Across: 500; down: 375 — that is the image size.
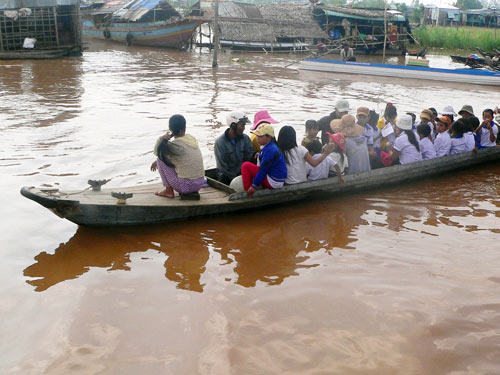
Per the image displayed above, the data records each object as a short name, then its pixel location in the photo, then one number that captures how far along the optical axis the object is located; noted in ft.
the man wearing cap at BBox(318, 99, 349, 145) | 20.58
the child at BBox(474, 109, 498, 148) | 24.13
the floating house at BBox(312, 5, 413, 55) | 86.48
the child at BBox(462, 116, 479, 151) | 23.20
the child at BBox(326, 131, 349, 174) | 18.08
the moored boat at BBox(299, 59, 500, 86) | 53.57
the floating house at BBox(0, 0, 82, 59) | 59.21
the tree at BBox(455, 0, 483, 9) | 182.39
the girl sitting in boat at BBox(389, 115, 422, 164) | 21.01
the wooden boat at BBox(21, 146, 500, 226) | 14.47
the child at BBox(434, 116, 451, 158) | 22.31
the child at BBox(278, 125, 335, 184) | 16.76
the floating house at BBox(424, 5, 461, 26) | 138.41
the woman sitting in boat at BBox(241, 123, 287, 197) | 16.33
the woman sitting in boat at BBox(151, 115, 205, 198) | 15.58
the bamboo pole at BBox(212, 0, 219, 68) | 51.41
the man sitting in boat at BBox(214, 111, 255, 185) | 17.11
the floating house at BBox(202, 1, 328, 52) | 82.48
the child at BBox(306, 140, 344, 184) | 18.24
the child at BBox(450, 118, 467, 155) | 22.95
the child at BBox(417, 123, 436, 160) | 21.36
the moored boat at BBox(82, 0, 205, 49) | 84.74
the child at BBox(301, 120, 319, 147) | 18.44
